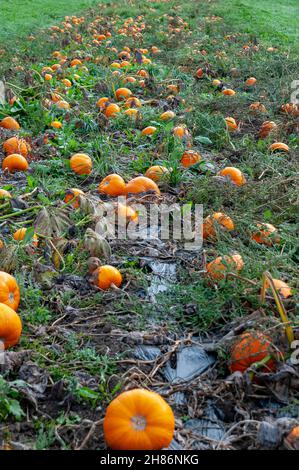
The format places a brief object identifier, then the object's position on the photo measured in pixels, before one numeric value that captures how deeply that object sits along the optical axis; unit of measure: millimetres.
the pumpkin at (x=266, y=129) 6121
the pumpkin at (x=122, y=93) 7621
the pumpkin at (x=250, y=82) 8409
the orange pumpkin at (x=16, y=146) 5453
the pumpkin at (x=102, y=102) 6948
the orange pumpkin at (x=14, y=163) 5207
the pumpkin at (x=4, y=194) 4266
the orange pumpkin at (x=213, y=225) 3977
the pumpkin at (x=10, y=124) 6230
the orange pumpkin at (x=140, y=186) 4633
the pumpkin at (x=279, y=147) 5586
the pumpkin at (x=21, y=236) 3757
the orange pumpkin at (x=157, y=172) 4938
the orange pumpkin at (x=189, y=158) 5297
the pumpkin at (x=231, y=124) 6418
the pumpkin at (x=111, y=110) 6711
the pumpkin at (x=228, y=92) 7817
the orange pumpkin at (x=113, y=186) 4656
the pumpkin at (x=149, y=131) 6090
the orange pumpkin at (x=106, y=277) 3504
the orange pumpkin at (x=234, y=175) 4828
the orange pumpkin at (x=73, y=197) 4188
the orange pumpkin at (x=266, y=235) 3789
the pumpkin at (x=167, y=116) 6625
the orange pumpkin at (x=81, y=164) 5155
